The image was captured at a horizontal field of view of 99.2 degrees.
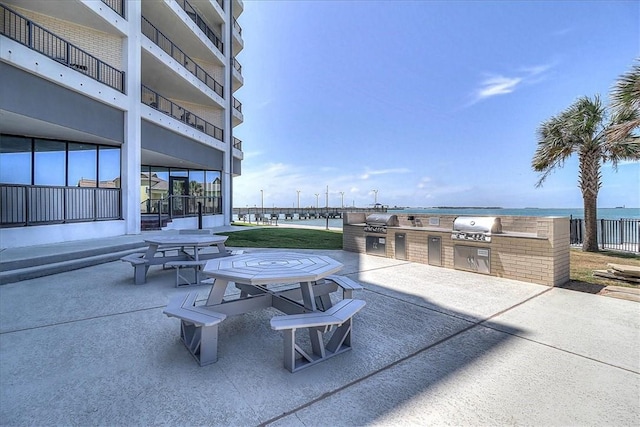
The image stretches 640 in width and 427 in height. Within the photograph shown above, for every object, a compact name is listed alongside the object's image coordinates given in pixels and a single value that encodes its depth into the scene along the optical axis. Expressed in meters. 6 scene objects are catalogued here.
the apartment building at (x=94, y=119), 7.87
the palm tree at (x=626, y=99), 6.48
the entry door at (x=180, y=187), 16.23
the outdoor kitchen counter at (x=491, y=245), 5.21
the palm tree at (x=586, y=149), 10.34
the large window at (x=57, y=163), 8.99
